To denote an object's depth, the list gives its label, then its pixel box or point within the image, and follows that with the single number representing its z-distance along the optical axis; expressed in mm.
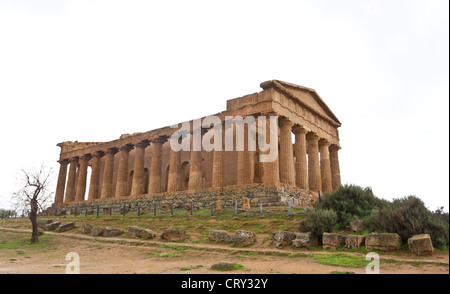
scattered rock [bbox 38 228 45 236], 20802
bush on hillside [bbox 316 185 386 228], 14750
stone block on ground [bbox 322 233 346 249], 12164
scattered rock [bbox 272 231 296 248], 13047
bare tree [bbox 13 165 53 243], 19803
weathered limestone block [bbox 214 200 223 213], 20770
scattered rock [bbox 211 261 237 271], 9475
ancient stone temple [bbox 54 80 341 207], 26969
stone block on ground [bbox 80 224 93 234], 20234
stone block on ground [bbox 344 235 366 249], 11759
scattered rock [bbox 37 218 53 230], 23906
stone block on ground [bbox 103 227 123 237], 18312
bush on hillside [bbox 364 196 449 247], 11141
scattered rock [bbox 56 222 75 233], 21891
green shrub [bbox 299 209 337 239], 13188
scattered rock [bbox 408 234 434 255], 10242
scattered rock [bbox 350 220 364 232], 13156
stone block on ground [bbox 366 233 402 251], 11005
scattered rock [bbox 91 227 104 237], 18828
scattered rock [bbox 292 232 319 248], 12609
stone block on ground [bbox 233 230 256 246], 13762
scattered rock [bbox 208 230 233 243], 14625
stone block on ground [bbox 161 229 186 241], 15828
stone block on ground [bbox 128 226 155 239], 16766
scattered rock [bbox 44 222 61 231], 22902
